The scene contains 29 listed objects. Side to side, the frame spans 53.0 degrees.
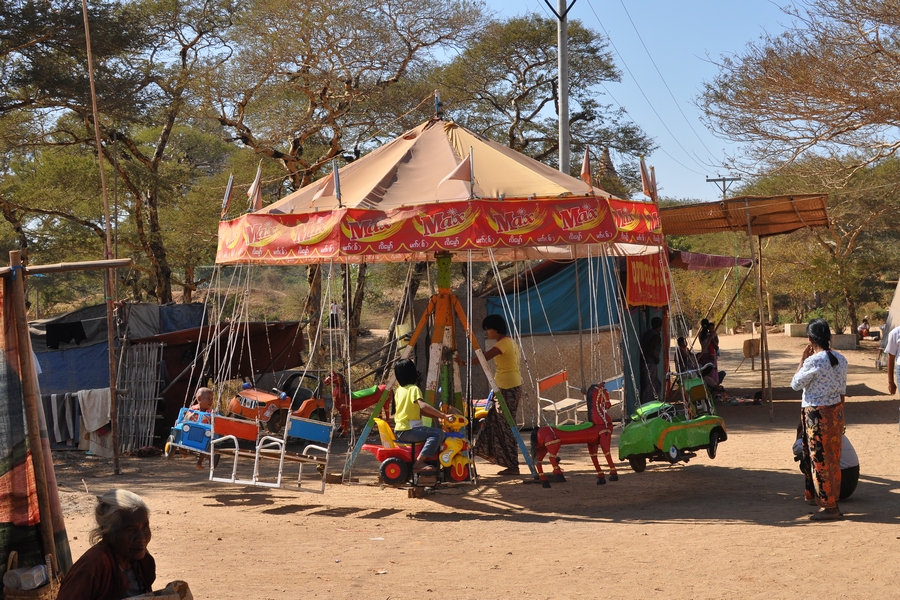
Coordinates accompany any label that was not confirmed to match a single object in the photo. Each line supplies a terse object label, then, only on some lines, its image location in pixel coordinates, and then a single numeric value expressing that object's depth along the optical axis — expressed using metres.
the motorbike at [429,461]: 8.16
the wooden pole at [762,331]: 13.84
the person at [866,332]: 30.51
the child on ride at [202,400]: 9.96
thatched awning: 13.41
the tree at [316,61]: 19.48
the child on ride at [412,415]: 8.19
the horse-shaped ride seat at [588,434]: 8.74
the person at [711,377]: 16.00
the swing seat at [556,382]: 10.56
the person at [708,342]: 16.56
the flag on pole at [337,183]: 8.49
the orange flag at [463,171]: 8.23
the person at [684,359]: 15.47
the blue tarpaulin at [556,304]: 14.35
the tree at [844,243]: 28.66
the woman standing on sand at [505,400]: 9.61
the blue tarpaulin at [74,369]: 12.84
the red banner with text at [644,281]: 14.72
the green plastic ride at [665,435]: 8.84
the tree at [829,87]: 16.08
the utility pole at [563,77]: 12.73
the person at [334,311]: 12.82
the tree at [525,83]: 23.83
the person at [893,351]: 8.29
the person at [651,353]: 14.10
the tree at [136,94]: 16.06
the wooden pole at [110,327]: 10.28
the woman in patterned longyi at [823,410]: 7.22
